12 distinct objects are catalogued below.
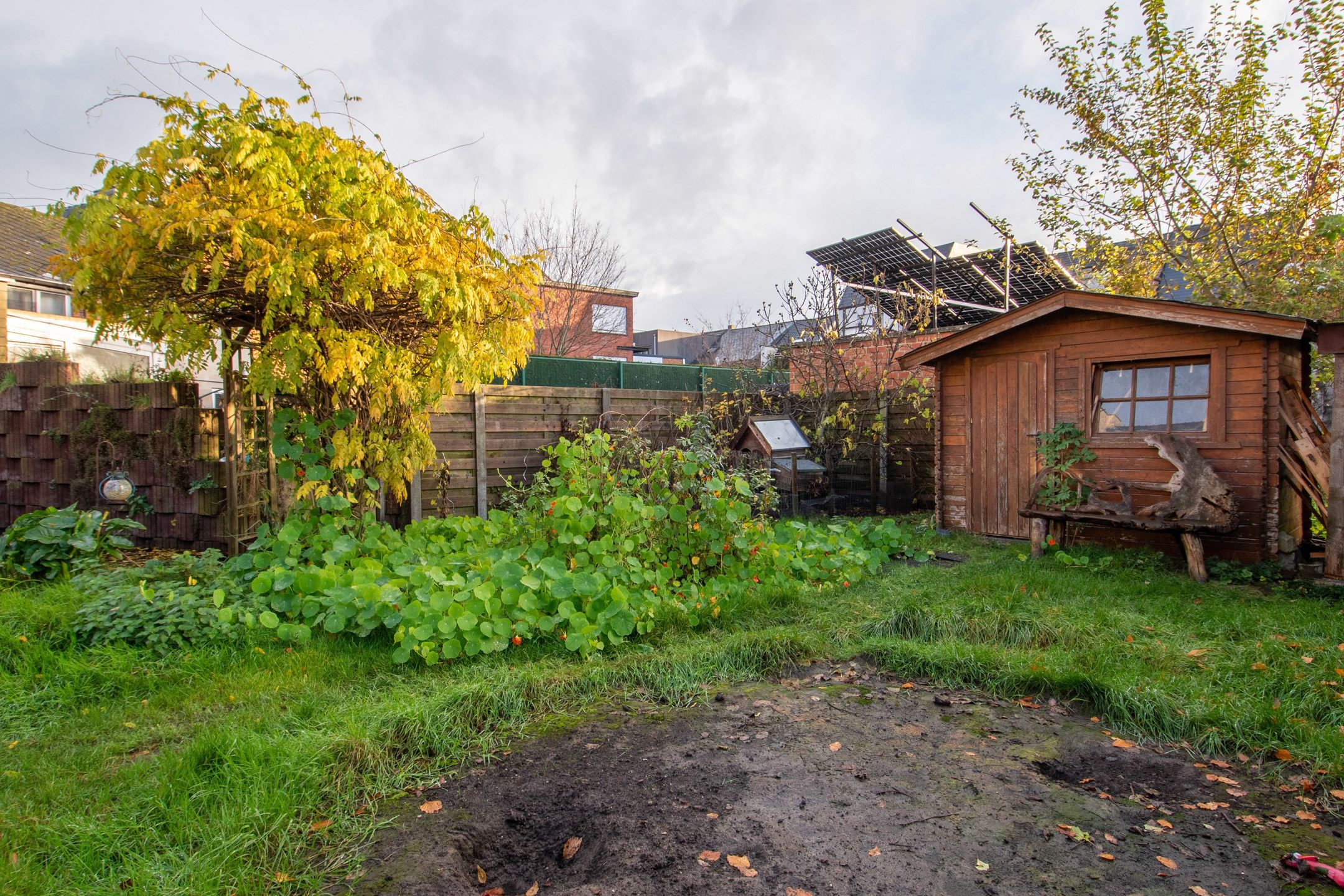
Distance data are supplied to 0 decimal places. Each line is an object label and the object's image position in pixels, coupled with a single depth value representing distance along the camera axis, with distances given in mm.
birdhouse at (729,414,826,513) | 7770
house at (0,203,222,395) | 11641
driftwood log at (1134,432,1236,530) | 5605
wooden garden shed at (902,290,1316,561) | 5766
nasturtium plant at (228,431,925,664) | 3662
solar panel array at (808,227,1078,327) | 12734
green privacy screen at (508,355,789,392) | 9406
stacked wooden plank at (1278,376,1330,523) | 5598
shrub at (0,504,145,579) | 4414
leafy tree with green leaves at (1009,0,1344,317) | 7961
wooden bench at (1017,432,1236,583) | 5555
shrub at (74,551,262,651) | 3553
